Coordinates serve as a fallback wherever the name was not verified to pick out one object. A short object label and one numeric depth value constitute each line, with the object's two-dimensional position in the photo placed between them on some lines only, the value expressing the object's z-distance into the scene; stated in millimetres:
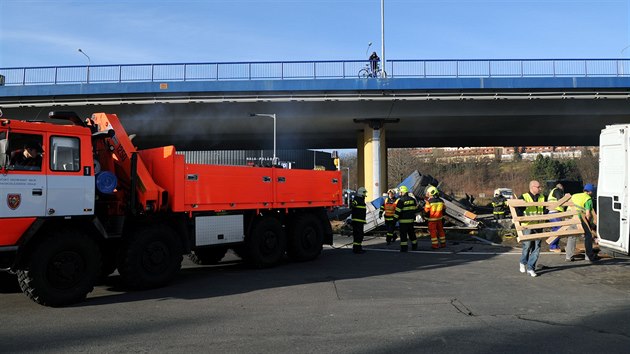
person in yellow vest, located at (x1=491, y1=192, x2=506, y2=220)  20356
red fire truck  7078
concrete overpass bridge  24172
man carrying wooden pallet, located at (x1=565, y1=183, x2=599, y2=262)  11125
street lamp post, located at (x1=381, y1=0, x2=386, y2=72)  27980
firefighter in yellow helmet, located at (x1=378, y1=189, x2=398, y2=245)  15459
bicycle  25578
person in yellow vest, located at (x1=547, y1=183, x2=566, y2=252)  12862
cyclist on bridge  25812
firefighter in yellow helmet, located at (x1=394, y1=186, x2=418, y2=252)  13492
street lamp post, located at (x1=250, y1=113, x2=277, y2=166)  25516
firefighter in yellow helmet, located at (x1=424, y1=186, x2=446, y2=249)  13969
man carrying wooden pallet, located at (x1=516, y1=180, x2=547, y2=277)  9633
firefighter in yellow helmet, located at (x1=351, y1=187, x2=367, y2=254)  13266
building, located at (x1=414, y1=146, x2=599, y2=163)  87194
